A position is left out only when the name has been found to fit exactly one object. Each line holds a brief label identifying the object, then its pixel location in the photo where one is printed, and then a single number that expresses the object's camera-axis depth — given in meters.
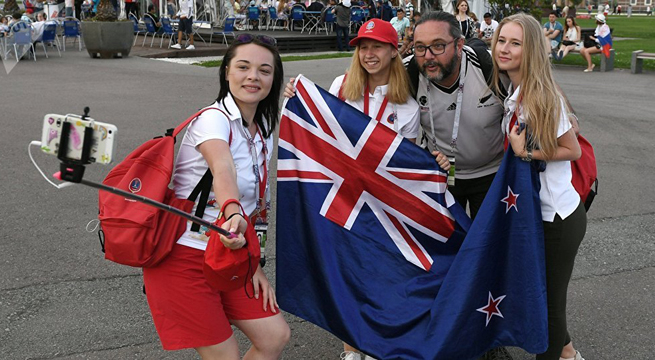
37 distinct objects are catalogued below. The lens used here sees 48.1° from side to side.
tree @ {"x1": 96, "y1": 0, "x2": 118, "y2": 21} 19.75
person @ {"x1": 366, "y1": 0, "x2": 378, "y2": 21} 29.37
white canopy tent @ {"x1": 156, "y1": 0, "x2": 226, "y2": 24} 28.80
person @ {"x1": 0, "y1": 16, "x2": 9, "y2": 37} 20.16
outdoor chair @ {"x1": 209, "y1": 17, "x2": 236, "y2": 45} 24.44
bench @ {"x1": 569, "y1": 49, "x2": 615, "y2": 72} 19.73
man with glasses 3.90
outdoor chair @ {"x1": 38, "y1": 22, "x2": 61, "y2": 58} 21.31
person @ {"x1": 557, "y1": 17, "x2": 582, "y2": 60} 21.23
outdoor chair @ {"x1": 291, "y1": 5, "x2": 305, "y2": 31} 29.19
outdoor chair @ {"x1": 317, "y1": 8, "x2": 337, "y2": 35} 27.72
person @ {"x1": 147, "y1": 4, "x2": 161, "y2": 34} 25.67
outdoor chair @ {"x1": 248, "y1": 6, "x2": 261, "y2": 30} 28.91
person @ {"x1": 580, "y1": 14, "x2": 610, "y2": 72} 19.70
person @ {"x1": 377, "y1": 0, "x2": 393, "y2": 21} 28.39
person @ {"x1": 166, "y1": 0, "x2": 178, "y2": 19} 28.27
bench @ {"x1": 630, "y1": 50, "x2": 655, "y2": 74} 18.98
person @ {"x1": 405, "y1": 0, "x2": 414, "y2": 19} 25.52
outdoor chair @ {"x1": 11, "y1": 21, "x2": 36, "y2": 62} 19.08
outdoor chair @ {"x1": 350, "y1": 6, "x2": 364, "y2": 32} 27.72
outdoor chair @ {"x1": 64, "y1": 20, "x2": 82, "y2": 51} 23.19
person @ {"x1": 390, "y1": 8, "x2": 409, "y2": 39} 23.75
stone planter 19.81
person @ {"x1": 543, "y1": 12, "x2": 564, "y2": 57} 21.73
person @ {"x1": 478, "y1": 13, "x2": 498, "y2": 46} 21.69
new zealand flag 3.58
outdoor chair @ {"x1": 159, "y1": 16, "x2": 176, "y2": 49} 23.74
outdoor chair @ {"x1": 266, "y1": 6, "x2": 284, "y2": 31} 30.06
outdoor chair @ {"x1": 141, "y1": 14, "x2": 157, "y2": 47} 24.47
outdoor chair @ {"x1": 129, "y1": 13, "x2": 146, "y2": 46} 26.31
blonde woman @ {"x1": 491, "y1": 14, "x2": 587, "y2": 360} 3.41
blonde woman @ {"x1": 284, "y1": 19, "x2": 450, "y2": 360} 4.02
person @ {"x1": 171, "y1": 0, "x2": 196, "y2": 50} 22.43
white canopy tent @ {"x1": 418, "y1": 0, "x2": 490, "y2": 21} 27.51
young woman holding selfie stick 2.99
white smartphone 2.21
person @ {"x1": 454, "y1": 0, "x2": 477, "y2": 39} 18.17
